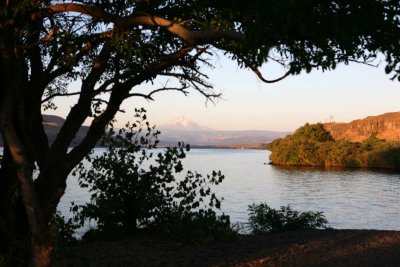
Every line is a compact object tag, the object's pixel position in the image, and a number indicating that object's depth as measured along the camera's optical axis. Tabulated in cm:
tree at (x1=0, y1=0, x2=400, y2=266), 536
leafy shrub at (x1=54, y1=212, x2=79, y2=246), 1170
